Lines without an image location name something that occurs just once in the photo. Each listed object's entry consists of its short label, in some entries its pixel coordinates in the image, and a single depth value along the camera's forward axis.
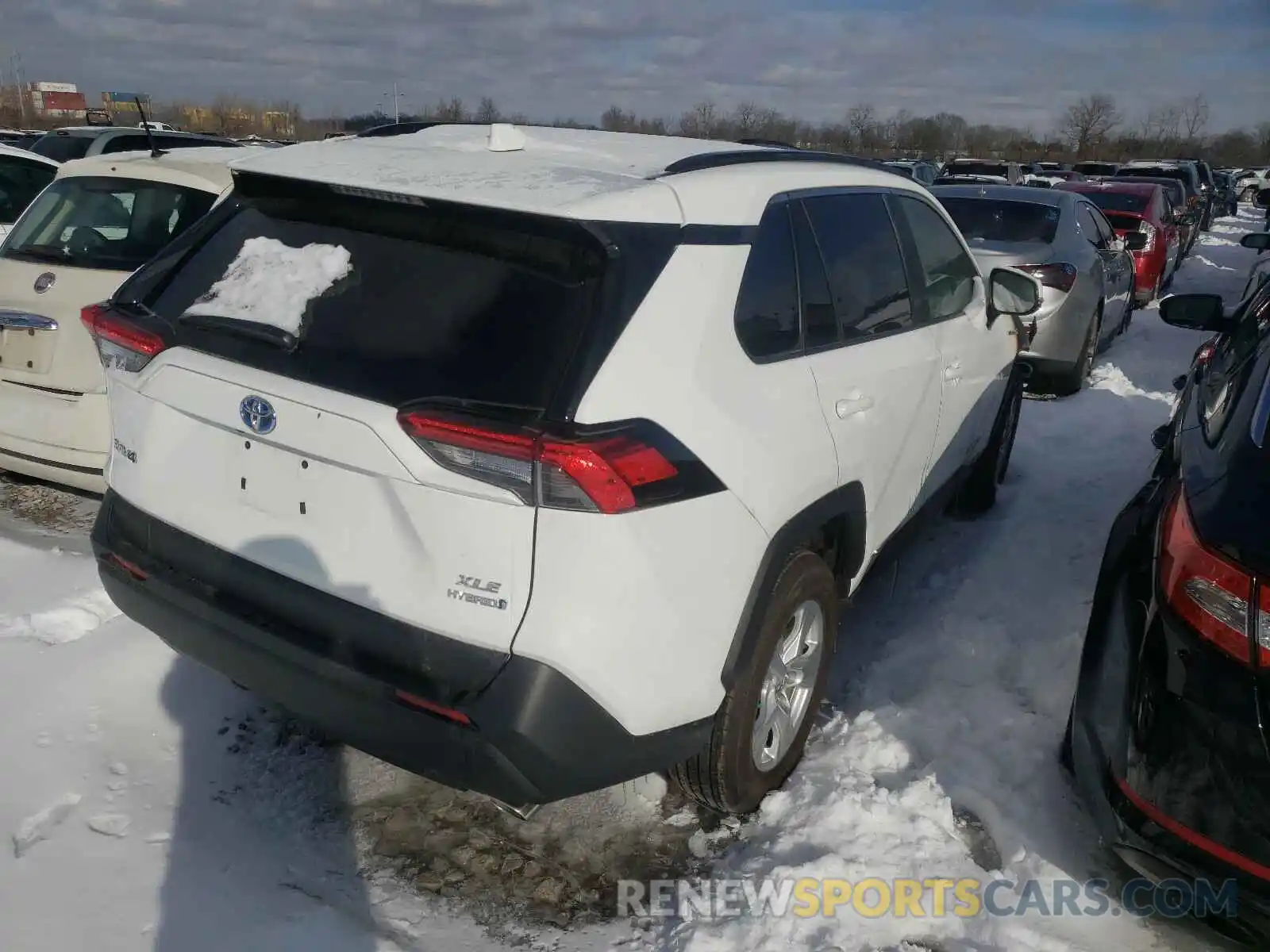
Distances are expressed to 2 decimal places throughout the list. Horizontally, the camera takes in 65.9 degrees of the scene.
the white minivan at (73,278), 4.42
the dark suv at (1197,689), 2.12
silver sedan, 7.62
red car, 12.16
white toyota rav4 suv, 2.12
